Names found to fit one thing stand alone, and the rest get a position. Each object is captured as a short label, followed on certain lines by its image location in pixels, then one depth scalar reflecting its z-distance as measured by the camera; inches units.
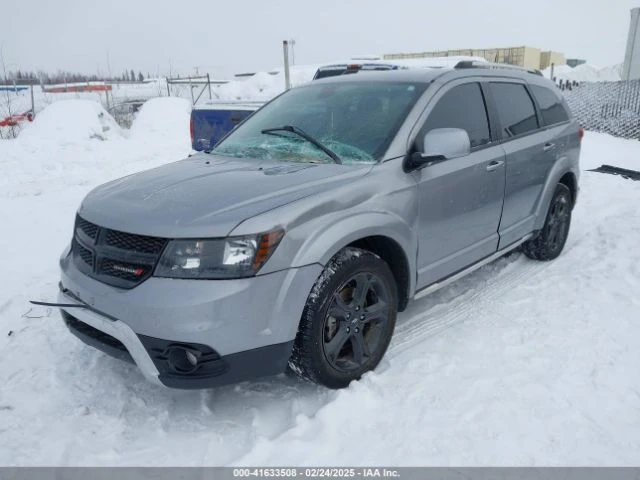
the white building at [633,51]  933.2
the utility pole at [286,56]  508.0
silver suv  97.3
